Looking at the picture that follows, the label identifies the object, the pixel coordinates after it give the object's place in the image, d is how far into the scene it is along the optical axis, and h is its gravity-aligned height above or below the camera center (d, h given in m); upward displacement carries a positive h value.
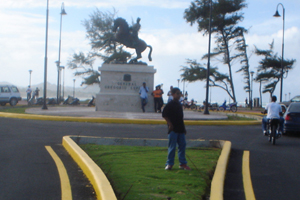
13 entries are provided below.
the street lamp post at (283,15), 31.03 +7.41
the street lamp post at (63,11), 39.16 +9.33
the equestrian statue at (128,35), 22.78 +4.09
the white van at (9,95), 33.88 +0.54
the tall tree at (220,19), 44.06 +10.19
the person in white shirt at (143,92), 21.66 +0.68
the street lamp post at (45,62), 25.52 +2.63
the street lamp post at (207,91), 23.37 +0.90
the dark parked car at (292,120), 14.38 -0.46
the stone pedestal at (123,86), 22.47 +1.03
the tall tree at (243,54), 45.75 +6.51
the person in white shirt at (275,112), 12.01 -0.15
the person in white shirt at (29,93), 39.81 +0.87
